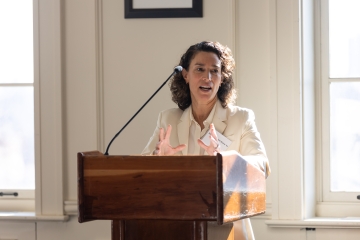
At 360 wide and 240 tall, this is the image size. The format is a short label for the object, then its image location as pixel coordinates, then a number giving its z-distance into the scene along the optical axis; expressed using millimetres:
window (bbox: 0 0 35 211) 7205
